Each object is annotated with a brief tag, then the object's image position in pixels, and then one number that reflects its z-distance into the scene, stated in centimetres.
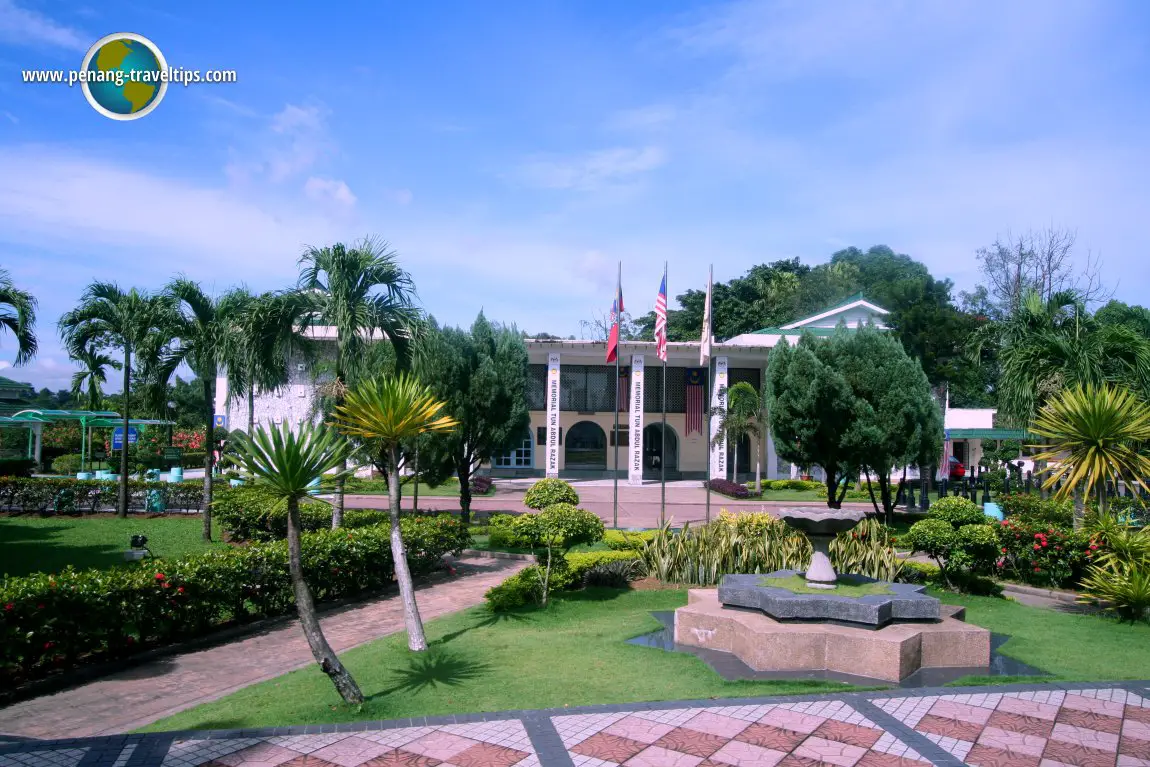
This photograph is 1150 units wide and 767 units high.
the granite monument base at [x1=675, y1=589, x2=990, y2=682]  752
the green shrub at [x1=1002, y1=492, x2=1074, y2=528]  1425
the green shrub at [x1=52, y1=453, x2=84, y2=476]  3491
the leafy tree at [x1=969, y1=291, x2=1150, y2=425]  1368
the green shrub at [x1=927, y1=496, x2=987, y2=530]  1191
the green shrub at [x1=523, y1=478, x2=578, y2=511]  1549
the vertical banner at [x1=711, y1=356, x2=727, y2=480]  3249
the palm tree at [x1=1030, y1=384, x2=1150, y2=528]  1084
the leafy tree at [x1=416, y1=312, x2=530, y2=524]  1811
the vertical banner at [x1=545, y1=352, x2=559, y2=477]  3278
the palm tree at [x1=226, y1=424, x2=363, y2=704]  609
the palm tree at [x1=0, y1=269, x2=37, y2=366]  1420
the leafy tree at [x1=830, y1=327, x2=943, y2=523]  1725
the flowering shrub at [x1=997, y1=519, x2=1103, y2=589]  1177
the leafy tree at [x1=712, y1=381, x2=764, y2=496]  3044
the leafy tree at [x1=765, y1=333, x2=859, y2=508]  1734
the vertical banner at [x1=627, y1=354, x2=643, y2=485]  3292
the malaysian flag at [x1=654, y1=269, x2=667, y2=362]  1755
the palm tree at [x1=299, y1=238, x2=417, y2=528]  1212
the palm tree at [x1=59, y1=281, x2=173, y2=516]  1706
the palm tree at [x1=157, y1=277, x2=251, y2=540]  1516
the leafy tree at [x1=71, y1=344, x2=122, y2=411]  1802
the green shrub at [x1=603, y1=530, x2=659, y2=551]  1321
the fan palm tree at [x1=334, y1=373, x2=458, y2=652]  784
